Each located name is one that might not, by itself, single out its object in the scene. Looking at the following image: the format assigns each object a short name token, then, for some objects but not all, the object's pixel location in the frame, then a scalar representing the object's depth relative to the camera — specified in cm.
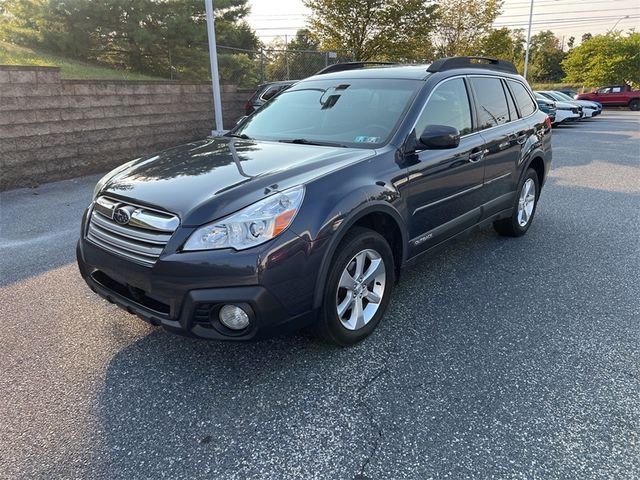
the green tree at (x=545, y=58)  6137
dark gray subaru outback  237
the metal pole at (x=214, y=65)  930
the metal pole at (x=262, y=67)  1403
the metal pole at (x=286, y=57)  1480
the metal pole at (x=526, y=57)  3459
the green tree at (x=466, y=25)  2873
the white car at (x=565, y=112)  1849
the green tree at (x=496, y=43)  2938
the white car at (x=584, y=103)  2064
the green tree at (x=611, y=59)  4100
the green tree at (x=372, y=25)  1938
